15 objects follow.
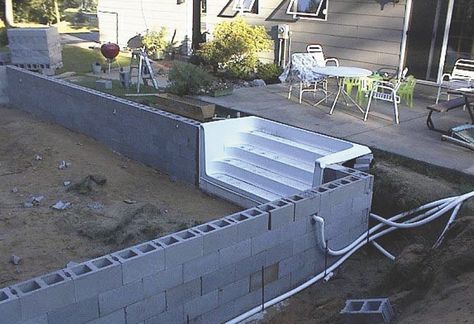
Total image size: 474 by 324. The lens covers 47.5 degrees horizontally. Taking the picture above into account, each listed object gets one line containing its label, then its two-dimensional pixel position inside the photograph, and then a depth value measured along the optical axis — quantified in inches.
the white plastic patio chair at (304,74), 345.1
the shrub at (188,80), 353.4
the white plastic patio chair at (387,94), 293.7
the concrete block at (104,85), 394.3
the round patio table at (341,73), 306.0
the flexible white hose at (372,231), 165.2
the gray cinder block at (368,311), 131.1
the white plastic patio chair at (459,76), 324.2
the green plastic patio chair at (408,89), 327.0
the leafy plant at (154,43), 569.3
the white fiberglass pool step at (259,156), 227.1
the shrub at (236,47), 422.3
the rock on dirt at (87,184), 250.4
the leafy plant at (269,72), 415.5
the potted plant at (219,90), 353.1
